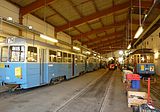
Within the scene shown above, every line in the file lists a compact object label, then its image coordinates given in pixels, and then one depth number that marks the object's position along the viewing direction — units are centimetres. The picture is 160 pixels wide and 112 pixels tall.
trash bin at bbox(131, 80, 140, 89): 1127
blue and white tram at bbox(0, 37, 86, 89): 1070
